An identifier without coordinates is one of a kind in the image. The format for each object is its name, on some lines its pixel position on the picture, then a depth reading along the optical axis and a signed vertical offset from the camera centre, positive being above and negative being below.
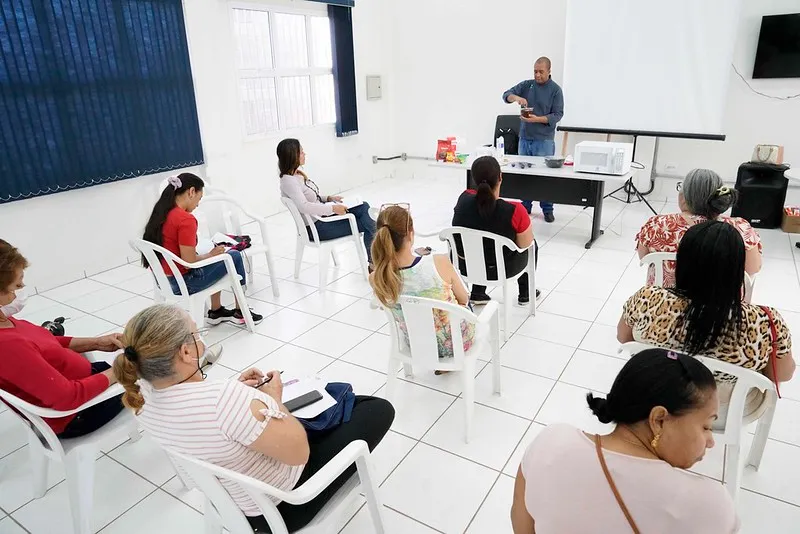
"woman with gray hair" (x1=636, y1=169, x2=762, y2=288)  2.42 -0.62
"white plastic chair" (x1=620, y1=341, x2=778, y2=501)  1.63 -1.07
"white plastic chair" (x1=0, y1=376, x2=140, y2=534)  1.83 -1.18
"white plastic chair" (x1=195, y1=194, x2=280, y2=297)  3.78 -0.85
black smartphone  1.75 -0.98
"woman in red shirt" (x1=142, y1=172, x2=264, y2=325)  2.93 -0.65
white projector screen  5.04 +0.22
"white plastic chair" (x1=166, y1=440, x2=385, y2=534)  1.28 -1.02
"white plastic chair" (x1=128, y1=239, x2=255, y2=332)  2.88 -1.05
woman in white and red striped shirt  1.36 -0.79
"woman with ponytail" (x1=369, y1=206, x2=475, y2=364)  2.15 -0.71
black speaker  4.64 -0.94
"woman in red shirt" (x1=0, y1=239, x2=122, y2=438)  1.72 -0.88
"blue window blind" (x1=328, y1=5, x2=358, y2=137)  6.20 +0.28
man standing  5.18 -0.21
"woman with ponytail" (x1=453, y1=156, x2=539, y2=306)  2.91 -0.66
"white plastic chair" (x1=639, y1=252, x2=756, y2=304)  2.45 -0.83
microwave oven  4.27 -0.55
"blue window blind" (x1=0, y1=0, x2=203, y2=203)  3.72 +0.06
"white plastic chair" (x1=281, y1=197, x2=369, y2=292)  3.77 -1.01
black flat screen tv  4.83 +0.31
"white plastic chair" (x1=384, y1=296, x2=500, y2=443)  2.13 -1.03
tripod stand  5.67 -1.10
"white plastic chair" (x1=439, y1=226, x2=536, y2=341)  2.93 -0.91
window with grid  5.45 +0.28
